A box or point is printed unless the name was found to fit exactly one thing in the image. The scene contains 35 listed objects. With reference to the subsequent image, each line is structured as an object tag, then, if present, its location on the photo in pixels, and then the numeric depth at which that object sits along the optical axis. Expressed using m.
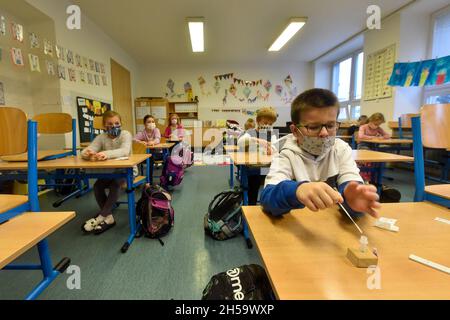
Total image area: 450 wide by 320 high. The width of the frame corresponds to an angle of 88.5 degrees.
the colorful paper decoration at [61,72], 3.33
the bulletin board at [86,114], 3.83
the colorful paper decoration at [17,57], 2.99
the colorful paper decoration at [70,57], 3.54
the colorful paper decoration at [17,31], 3.05
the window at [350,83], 5.98
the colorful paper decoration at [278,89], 7.44
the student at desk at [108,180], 2.01
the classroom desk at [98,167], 1.56
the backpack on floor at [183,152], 3.57
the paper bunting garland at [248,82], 7.34
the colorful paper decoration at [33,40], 3.25
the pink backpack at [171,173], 3.15
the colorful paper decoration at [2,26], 2.86
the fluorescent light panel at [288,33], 4.25
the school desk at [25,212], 0.67
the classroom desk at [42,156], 1.76
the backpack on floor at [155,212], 1.91
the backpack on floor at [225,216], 1.88
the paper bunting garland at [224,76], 7.29
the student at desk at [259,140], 1.99
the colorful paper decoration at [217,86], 7.33
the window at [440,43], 3.85
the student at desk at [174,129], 4.57
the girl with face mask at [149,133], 3.70
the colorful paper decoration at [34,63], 3.21
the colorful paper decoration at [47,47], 3.24
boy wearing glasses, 0.63
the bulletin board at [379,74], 4.31
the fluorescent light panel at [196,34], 4.20
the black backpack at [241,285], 0.71
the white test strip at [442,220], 0.61
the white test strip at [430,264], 0.41
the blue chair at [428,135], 0.82
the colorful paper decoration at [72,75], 3.59
